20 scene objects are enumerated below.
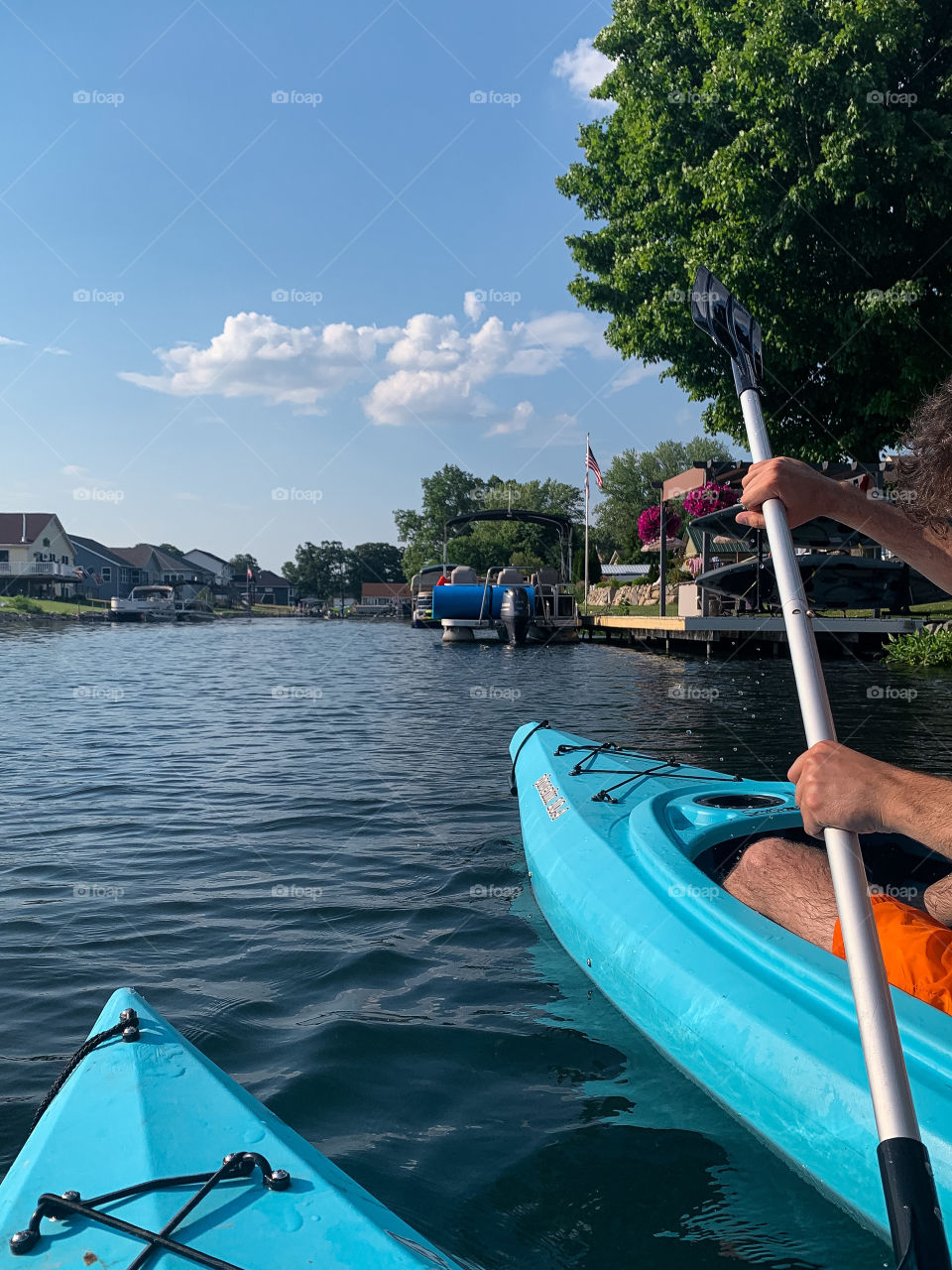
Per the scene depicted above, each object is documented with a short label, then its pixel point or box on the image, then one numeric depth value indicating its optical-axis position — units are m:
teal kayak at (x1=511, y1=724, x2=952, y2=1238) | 2.28
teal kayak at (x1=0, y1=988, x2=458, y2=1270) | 1.65
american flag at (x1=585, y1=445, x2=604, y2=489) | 26.86
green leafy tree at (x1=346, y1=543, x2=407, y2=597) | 117.92
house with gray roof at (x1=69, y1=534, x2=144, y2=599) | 74.25
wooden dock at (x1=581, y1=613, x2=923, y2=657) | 16.80
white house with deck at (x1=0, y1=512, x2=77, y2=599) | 60.06
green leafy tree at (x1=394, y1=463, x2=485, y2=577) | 85.44
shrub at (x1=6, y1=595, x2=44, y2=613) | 50.53
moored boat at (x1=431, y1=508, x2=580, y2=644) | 26.38
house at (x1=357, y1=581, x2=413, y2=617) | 98.01
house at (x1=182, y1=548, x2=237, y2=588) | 103.12
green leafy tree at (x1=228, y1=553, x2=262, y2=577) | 117.54
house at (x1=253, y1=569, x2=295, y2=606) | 109.81
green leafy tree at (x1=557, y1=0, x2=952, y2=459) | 13.09
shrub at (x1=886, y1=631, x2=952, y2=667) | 14.91
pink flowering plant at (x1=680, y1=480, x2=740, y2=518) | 17.77
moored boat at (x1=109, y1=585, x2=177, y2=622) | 49.94
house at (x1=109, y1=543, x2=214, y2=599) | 80.88
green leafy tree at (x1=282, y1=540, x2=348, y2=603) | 117.38
